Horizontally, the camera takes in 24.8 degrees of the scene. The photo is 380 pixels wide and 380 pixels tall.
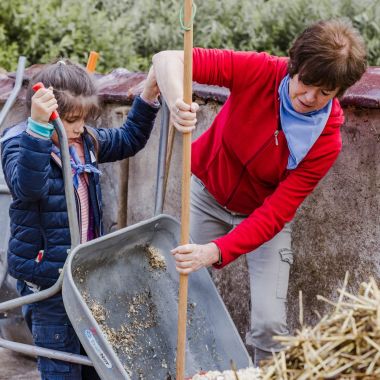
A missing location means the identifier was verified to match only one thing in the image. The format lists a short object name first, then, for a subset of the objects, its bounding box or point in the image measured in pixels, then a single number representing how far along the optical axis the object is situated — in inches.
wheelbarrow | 112.7
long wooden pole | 102.3
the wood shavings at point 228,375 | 106.4
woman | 109.6
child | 119.4
